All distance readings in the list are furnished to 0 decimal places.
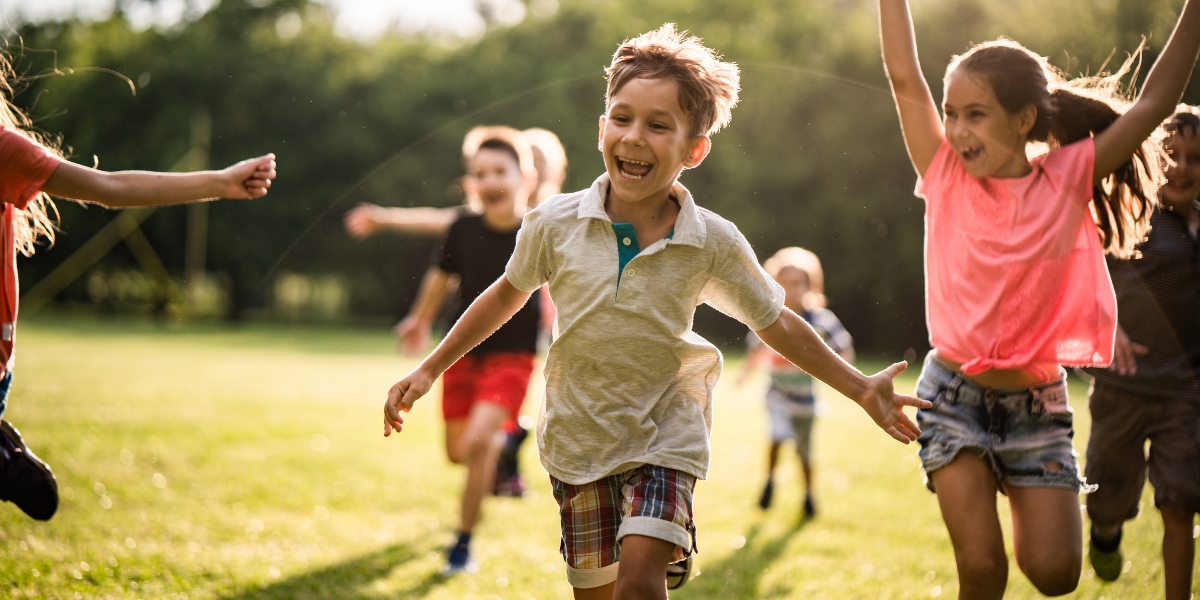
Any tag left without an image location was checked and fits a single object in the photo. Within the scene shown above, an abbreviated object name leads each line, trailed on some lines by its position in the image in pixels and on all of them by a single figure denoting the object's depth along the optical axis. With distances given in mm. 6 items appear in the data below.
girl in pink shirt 2889
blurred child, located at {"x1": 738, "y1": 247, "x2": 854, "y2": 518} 6297
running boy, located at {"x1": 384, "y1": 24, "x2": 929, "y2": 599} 2627
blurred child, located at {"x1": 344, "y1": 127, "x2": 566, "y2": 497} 5137
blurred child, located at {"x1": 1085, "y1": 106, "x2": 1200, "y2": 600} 3768
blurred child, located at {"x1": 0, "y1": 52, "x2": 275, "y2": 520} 2754
